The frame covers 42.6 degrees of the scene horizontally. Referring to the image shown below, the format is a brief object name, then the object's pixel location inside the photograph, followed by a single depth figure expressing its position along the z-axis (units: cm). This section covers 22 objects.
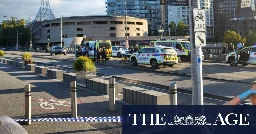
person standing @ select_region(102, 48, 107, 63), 3328
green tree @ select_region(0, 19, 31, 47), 12244
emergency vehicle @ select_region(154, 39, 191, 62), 3322
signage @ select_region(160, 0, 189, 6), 718
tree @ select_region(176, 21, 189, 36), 14288
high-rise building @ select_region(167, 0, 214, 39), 18812
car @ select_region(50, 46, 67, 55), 5750
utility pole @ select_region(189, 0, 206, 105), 696
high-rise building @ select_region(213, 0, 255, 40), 16548
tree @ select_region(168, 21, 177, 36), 15216
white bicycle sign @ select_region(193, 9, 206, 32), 679
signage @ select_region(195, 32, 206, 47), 682
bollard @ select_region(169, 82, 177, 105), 722
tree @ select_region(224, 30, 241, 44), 9047
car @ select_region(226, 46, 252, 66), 2447
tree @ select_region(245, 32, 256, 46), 7629
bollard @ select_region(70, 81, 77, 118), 862
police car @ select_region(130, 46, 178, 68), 2522
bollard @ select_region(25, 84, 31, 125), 821
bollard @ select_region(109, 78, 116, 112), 958
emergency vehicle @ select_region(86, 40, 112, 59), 3790
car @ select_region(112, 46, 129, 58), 4384
